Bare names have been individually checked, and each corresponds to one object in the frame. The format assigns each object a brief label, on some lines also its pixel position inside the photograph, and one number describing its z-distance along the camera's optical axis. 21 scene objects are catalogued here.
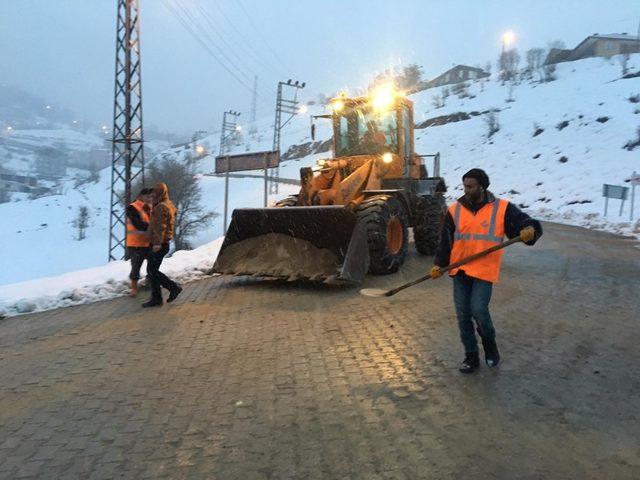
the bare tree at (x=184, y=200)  34.97
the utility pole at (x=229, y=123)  51.91
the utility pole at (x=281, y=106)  37.22
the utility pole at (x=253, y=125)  98.95
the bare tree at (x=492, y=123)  45.22
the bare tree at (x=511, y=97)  52.13
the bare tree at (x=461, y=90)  63.78
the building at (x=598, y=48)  70.88
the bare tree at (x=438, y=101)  64.28
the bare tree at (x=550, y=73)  54.48
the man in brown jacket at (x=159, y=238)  7.23
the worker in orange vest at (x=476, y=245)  4.34
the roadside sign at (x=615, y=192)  21.23
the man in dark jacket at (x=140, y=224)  7.46
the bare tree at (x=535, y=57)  72.31
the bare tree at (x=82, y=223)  46.04
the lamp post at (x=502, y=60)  73.81
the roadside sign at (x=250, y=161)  13.50
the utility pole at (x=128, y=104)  20.02
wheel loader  8.19
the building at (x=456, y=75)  95.94
